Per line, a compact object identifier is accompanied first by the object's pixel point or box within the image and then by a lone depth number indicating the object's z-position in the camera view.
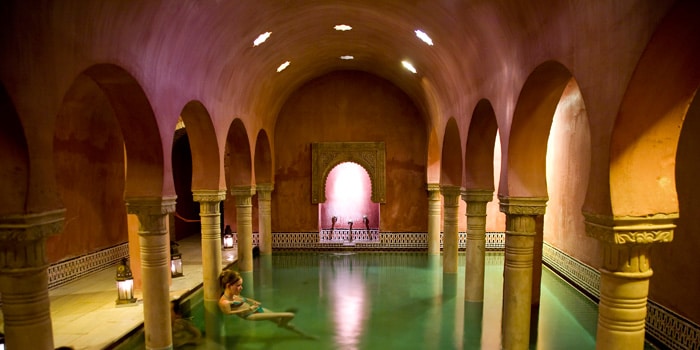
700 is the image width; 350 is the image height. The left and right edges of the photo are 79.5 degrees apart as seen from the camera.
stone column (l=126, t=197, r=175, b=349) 5.33
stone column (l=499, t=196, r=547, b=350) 5.06
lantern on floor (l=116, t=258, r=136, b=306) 6.79
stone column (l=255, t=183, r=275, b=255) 12.20
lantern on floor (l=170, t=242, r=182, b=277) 8.83
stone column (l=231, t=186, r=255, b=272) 10.25
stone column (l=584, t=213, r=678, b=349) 3.00
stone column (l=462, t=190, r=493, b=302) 7.26
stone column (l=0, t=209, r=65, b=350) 3.15
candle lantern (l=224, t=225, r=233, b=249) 11.98
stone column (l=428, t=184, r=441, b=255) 12.34
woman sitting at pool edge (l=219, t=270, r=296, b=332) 6.58
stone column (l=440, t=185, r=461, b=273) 9.27
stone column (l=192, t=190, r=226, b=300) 7.56
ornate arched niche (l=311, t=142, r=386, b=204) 12.91
